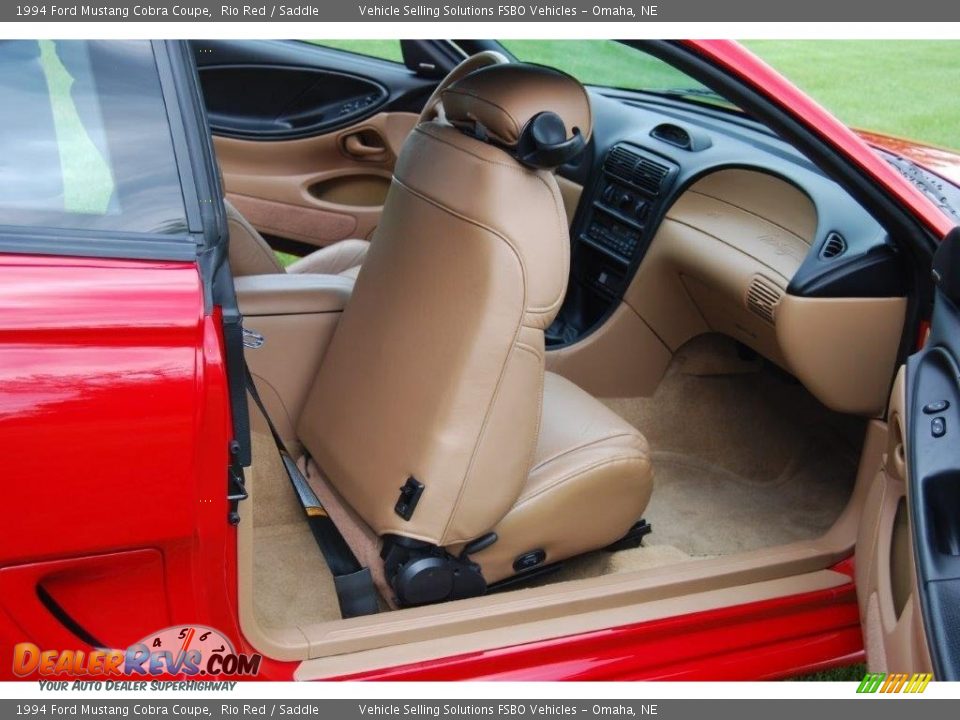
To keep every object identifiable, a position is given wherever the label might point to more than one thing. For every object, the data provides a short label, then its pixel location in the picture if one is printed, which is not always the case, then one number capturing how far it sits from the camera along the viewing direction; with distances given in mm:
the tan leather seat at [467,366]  1786
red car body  1256
